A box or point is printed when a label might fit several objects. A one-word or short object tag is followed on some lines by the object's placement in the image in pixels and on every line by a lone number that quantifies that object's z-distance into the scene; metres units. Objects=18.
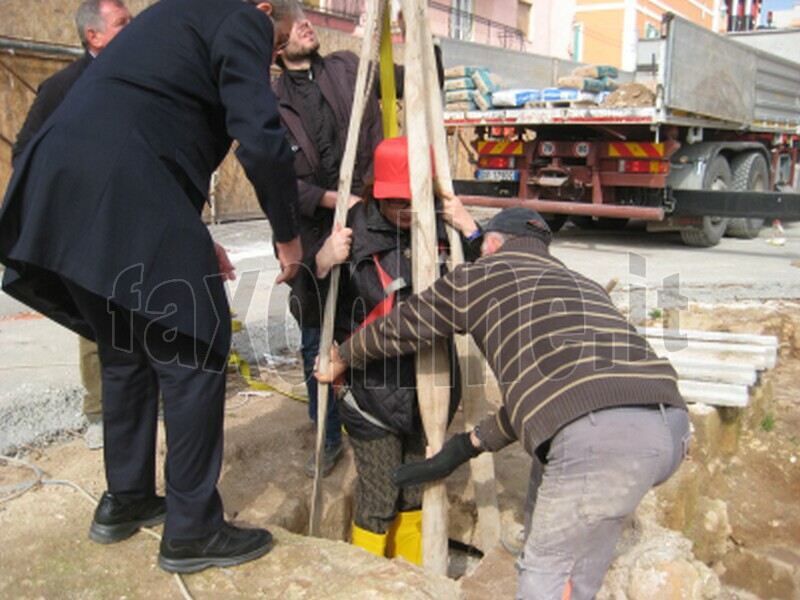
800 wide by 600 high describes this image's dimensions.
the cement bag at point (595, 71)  9.55
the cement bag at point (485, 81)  9.73
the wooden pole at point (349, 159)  2.76
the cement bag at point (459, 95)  9.83
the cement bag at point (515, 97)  9.18
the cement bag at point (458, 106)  9.86
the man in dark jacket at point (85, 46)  3.17
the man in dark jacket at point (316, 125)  3.13
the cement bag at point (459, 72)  9.93
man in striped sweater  2.14
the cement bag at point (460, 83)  9.89
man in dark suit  2.10
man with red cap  2.80
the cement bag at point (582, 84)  8.95
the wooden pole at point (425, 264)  2.68
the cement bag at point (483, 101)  9.66
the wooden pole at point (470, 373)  2.81
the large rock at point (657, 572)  2.77
